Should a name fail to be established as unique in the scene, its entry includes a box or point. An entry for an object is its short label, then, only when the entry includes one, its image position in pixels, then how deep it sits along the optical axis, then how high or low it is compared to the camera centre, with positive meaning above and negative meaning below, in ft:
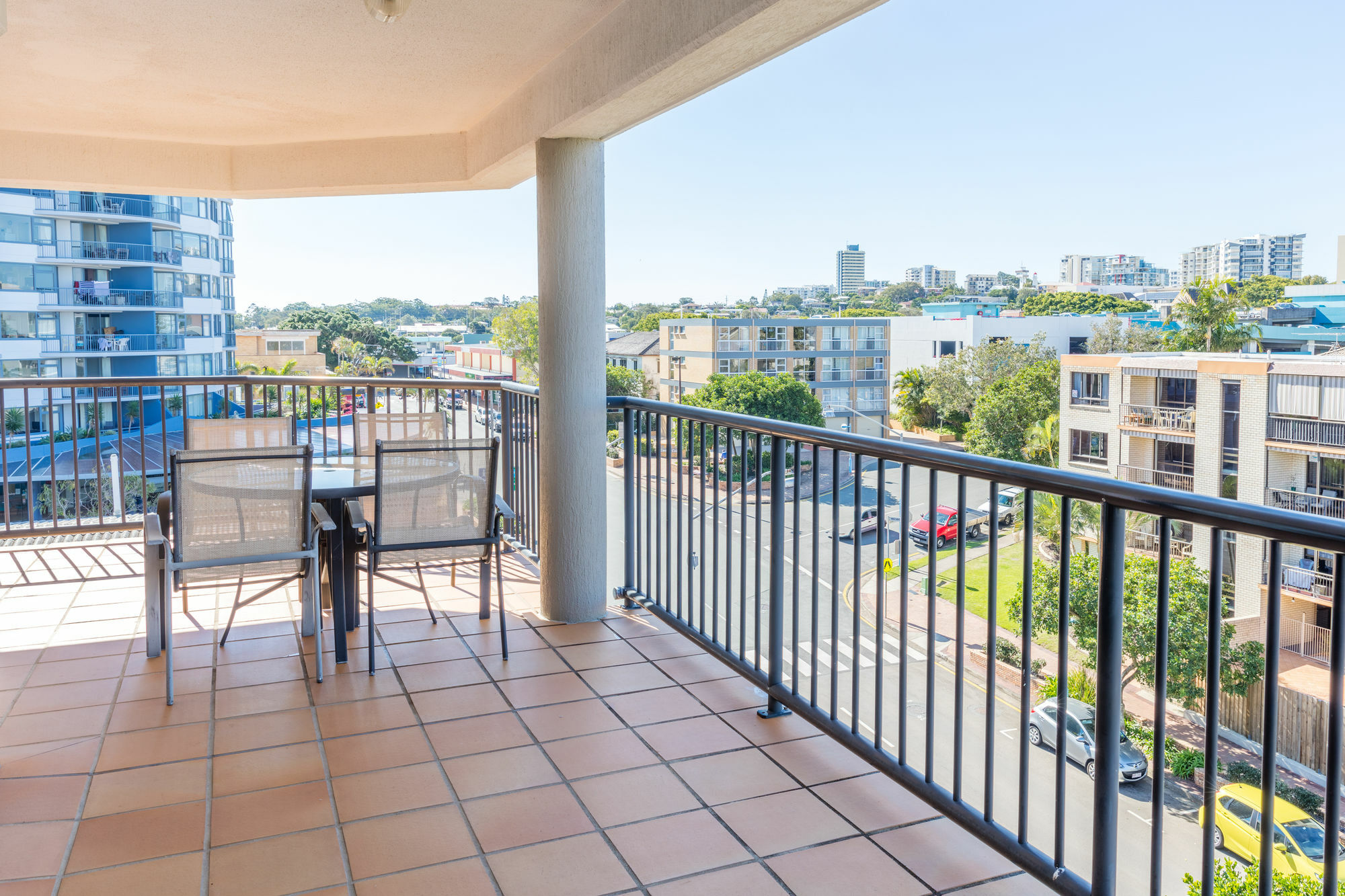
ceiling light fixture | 8.75 +3.57
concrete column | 12.89 -0.18
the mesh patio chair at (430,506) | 11.55 -1.85
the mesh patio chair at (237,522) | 10.46 -1.87
